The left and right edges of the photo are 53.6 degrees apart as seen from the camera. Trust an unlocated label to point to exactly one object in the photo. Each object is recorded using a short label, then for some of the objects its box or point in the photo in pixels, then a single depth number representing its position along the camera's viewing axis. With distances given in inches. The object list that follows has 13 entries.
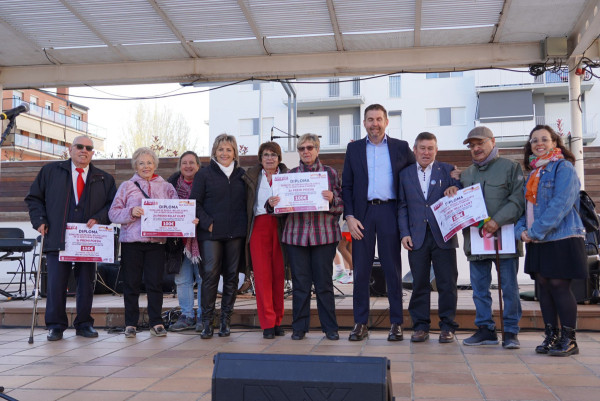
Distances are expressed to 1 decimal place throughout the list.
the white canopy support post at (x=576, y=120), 266.2
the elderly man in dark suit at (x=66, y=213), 199.2
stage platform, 207.5
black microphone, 187.3
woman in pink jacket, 197.5
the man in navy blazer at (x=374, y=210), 182.9
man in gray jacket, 169.2
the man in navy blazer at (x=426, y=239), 178.4
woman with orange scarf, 154.9
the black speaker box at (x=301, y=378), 73.7
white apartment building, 1054.4
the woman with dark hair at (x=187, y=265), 204.5
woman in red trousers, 193.8
